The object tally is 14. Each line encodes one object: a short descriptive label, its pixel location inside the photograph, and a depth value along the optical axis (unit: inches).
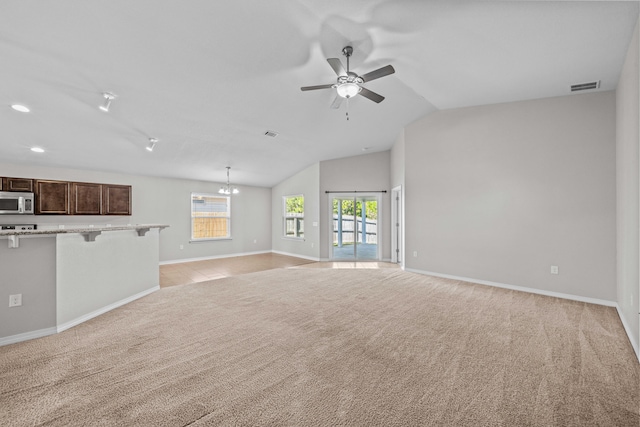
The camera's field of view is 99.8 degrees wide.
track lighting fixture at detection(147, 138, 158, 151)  197.5
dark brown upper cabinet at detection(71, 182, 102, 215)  233.8
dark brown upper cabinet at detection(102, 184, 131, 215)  249.4
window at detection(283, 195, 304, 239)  334.0
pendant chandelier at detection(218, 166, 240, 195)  282.9
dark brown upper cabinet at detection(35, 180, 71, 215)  222.0
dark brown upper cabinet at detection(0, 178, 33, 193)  211.6
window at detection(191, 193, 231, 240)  313.1
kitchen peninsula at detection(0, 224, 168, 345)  103.3
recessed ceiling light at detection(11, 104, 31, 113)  146.8
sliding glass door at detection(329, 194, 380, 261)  299.1
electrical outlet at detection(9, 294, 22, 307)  103.3
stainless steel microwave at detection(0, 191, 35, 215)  203.9
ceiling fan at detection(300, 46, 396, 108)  105.7
